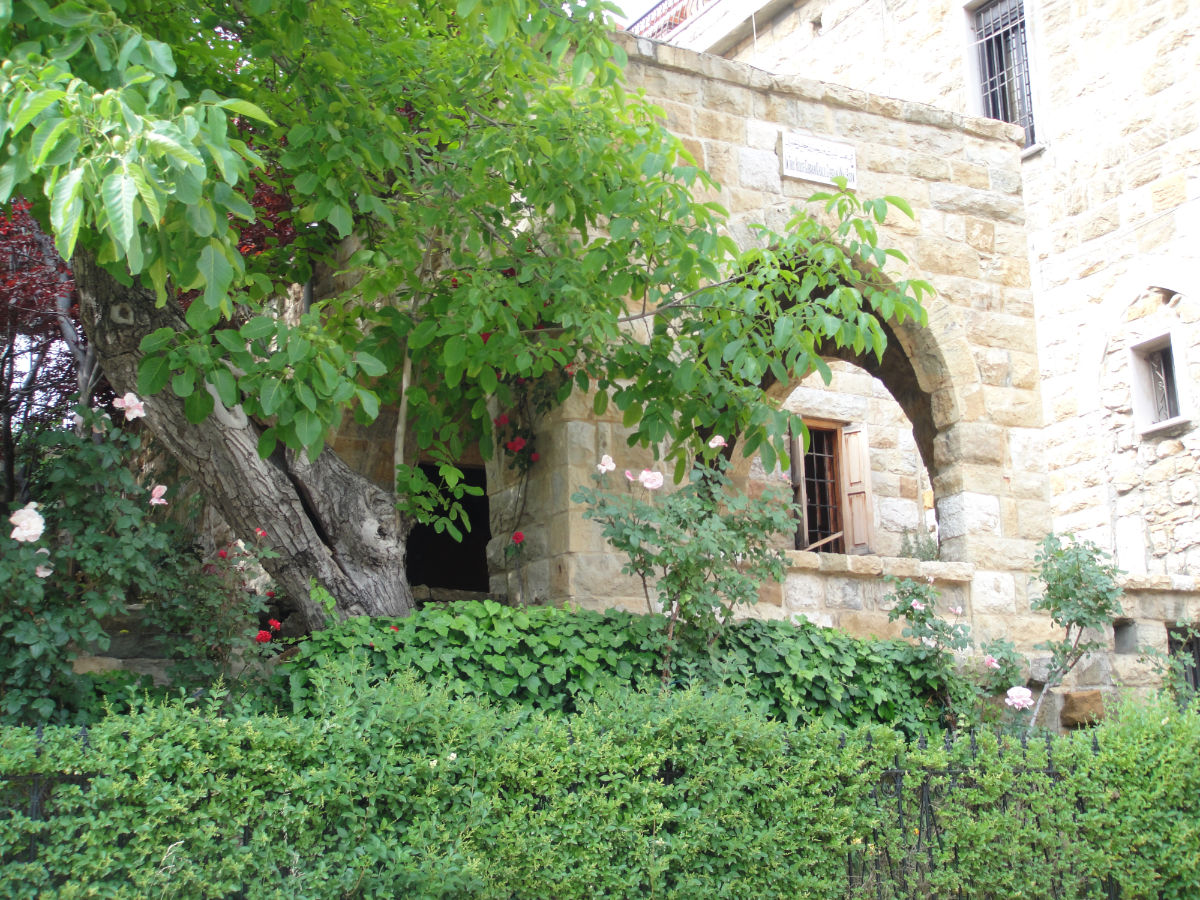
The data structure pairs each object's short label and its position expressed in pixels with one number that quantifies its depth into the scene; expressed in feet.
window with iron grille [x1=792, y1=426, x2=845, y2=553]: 35.47
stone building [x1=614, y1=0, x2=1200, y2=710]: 31.91
